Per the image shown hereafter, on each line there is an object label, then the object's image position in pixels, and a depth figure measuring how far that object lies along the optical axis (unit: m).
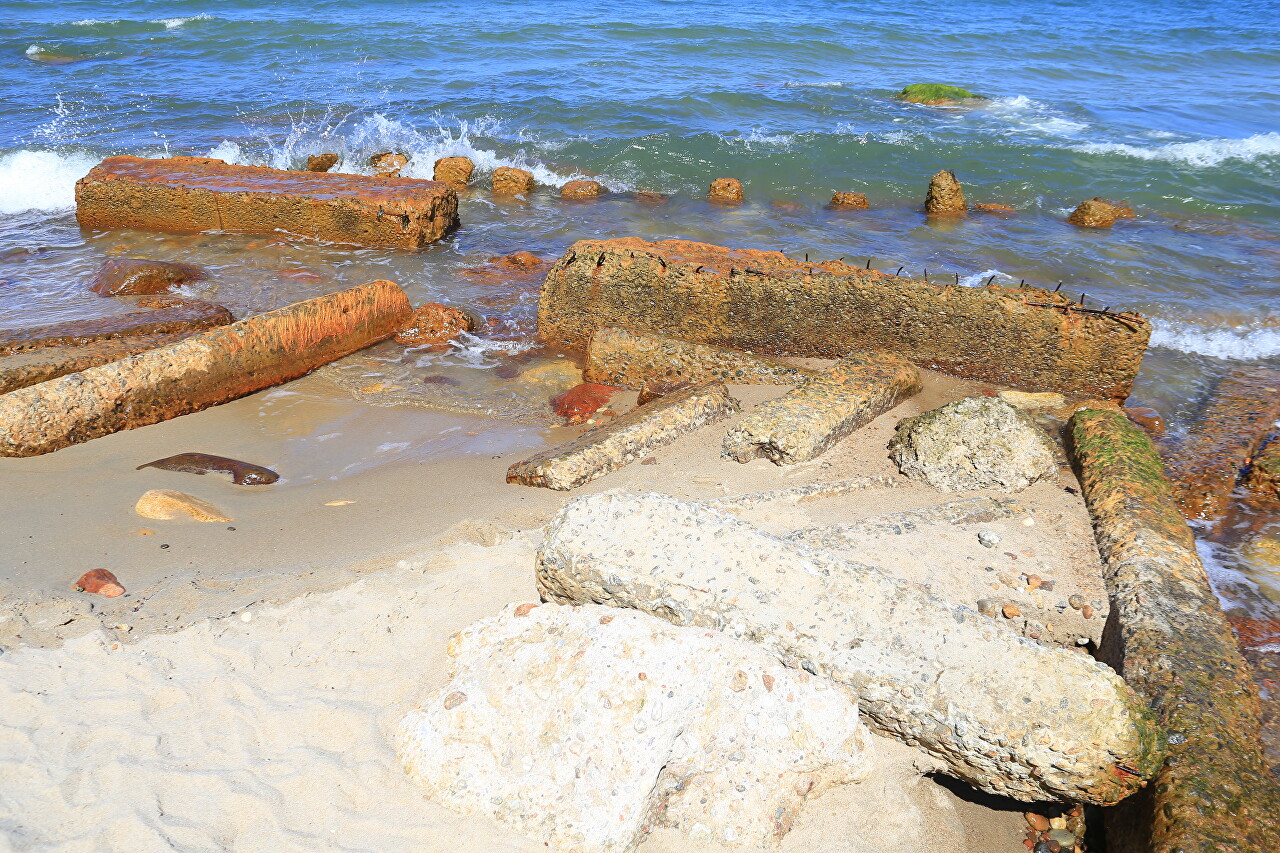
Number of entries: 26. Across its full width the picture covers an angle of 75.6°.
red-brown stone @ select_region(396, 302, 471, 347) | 5.82
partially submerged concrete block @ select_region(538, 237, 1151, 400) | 4.61
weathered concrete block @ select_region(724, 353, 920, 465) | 3.96
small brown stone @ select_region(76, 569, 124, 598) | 3.01
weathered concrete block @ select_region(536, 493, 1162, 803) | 2.18
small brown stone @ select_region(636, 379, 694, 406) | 4.86
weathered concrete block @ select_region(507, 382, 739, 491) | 3.88
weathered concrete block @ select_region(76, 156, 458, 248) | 7.42
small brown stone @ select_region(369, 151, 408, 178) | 10.85
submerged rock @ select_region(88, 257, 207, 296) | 6.34
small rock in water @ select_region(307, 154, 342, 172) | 10.60
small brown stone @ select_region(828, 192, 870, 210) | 9.58
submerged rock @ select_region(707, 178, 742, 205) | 9.68
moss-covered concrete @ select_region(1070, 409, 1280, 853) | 2.12
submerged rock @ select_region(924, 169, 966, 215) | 9.27
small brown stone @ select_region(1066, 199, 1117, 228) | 8.89
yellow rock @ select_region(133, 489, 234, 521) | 3.56
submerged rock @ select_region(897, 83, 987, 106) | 14.16
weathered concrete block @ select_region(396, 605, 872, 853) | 2.14
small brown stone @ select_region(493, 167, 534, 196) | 9.85
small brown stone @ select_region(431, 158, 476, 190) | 10.06
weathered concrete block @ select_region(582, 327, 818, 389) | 4.86
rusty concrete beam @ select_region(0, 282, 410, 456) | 4.05
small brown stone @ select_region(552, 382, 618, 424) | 4.79
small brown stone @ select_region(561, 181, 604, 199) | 9.74
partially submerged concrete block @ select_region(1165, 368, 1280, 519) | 4.19
